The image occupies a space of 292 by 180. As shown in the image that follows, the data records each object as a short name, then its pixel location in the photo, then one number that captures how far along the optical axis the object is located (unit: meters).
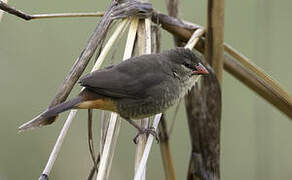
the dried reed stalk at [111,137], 4.82
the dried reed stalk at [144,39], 5.96
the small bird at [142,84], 5.85
